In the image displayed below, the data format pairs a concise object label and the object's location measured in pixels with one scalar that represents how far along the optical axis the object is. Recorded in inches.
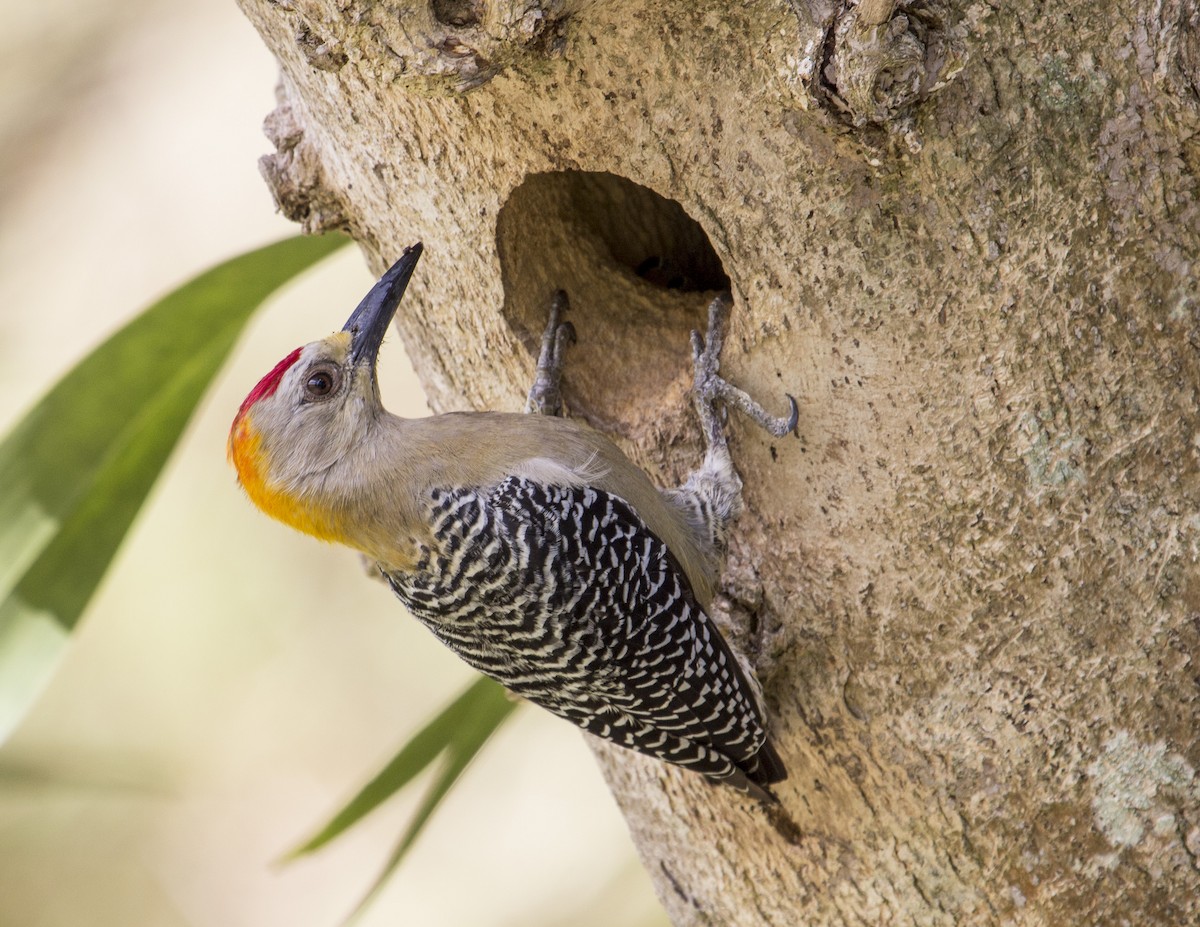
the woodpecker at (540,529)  207.8
